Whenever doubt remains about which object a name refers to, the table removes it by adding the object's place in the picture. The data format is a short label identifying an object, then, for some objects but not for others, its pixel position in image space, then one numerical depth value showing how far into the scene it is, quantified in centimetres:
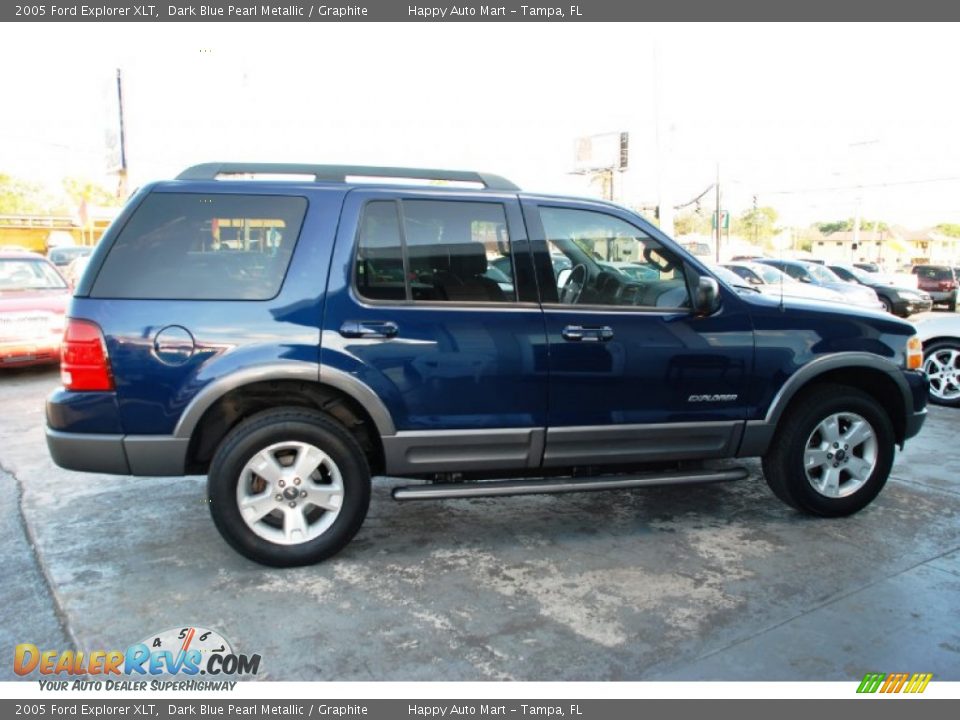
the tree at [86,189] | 7424
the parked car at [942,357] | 754
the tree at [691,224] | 6980
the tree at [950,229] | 10300
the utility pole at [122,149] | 2738
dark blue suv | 332
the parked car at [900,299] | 1969
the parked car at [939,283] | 2317
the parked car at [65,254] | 2451
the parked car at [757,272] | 1723
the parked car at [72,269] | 1495
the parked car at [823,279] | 1730
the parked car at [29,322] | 812
